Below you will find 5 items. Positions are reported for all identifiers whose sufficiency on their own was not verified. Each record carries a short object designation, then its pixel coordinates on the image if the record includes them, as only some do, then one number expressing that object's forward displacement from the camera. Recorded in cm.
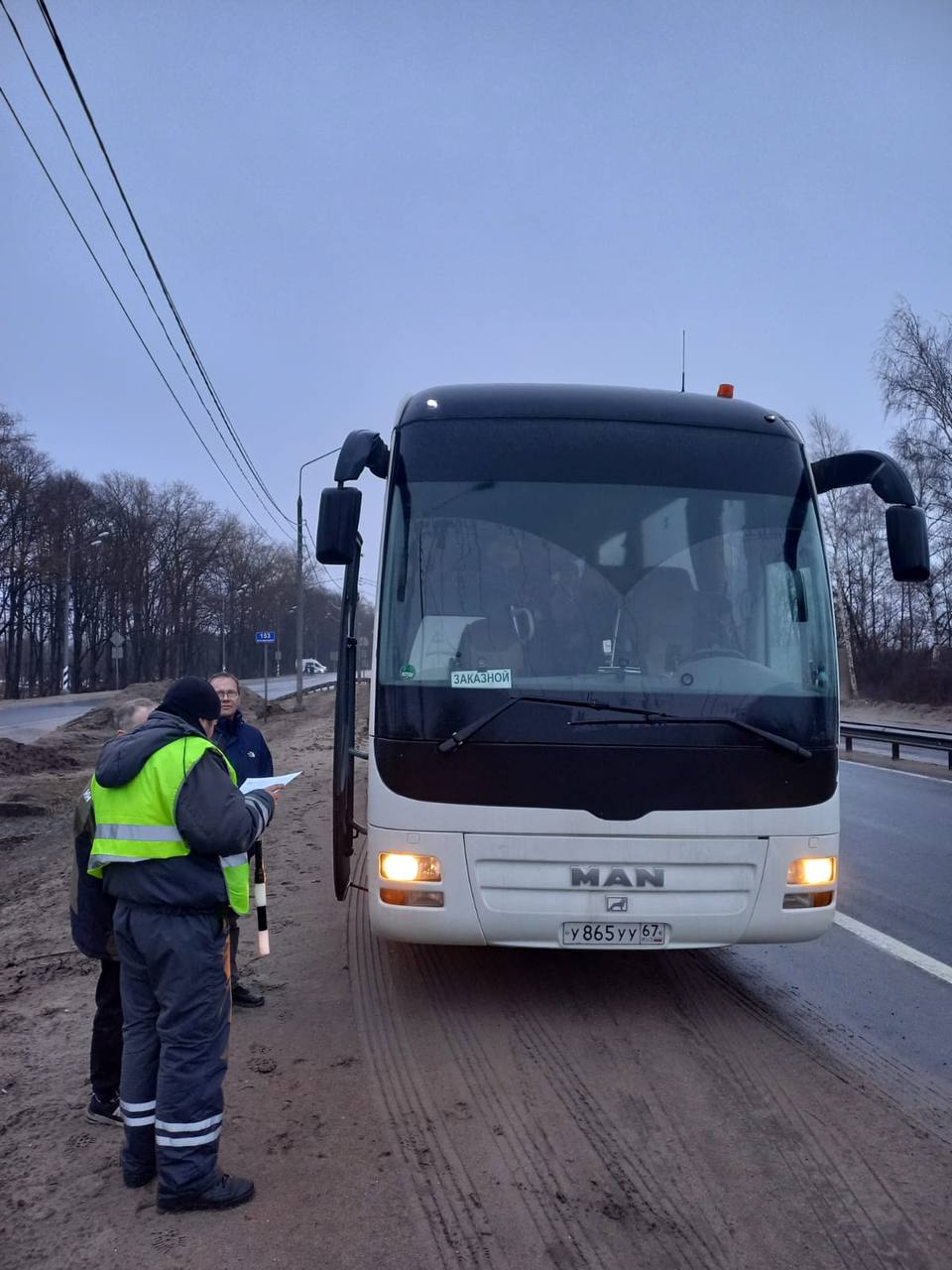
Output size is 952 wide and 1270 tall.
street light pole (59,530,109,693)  5167
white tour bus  473
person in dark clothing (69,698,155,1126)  379
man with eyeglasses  557
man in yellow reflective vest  340
